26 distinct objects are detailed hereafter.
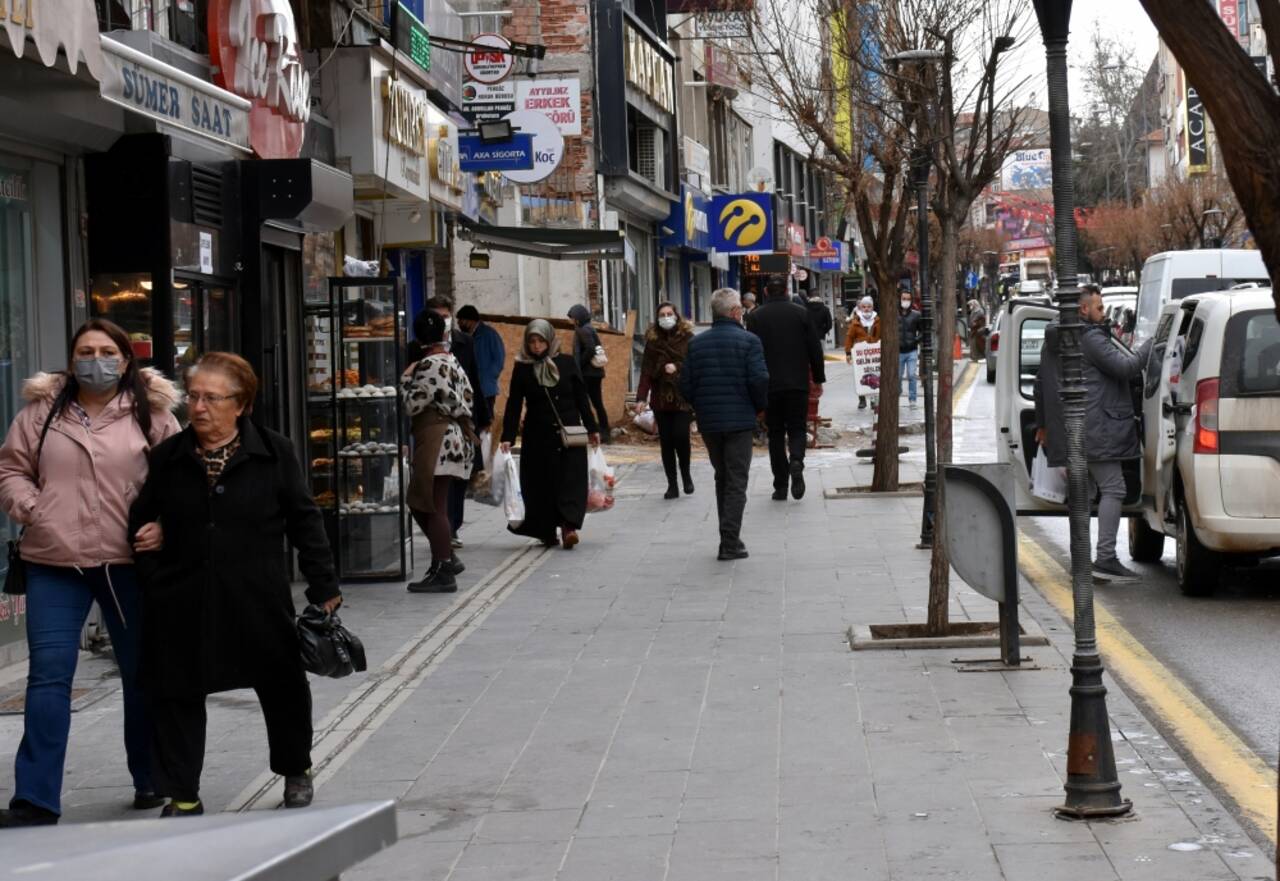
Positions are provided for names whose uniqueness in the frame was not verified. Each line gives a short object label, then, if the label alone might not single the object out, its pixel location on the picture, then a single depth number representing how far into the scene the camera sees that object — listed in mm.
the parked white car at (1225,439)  11594
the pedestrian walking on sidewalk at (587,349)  23109
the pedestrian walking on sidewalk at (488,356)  19158
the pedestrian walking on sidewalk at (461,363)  14578
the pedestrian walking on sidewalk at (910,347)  33438
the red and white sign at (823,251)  57219
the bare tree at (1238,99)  4992
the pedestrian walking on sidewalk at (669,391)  19016
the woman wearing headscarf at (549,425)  15398
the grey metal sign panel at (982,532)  9258
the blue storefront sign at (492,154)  23672
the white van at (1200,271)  28984
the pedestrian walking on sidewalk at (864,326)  28828
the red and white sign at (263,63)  12695
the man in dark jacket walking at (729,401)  14242
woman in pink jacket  6855
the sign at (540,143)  25281
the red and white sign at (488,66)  23922
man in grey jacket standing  12617
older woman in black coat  6773
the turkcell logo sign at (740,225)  38750
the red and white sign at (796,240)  57094
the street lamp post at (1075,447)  6602
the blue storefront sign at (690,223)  42469
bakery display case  13656
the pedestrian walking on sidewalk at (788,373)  18859
